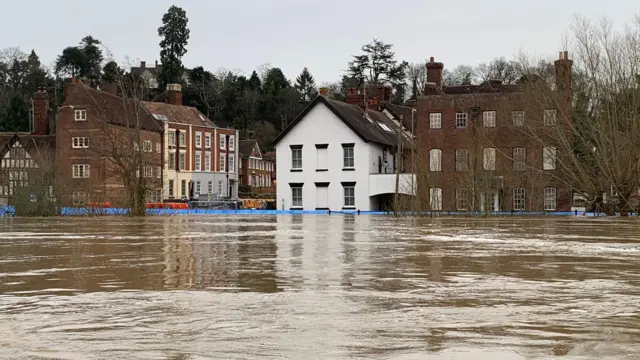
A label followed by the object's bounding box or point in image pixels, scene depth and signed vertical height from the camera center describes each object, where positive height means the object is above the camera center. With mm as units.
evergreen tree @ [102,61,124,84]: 103938 +16721
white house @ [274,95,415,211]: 63406 +3191
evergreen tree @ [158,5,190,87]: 121250 +24617
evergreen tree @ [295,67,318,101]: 123312 +17455
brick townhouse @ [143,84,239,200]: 84938 +5708
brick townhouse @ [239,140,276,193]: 106500 +4952
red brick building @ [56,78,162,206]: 69500 +6785
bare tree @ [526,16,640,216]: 44094 +4369
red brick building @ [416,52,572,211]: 48219 +4069
